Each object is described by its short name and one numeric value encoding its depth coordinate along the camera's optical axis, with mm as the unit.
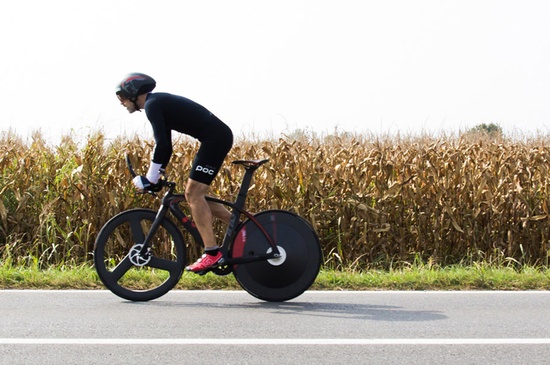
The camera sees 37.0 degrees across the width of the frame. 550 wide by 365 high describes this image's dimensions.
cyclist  7375
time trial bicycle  7691
